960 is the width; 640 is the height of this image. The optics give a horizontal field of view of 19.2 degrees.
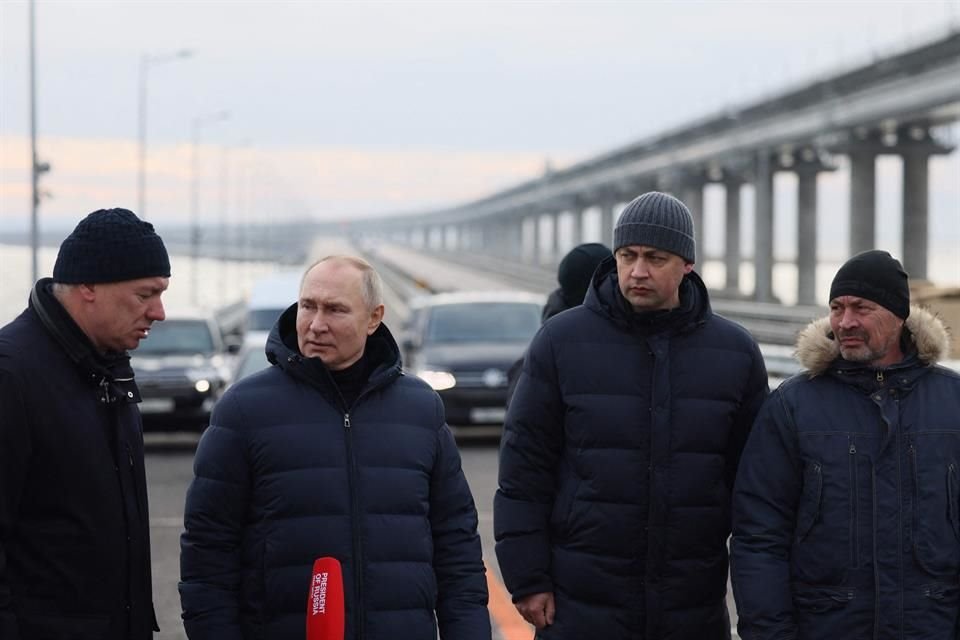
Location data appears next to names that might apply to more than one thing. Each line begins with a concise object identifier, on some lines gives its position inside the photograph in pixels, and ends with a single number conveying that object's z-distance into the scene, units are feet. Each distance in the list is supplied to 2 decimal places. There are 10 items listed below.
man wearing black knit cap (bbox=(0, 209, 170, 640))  22.17
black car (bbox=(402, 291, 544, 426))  108.02
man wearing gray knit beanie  27.66
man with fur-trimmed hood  25.56
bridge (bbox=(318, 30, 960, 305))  279.91
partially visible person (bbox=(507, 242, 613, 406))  43.00
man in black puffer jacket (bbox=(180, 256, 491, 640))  23.42
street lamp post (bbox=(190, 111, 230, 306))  357.20
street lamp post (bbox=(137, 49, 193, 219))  285.13
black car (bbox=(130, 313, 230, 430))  108.02
